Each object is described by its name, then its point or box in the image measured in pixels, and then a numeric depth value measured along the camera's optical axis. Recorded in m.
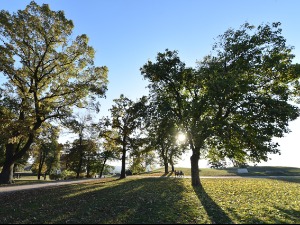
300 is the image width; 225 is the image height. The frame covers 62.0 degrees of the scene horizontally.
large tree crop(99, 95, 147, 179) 40.78
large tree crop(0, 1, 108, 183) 27.56
